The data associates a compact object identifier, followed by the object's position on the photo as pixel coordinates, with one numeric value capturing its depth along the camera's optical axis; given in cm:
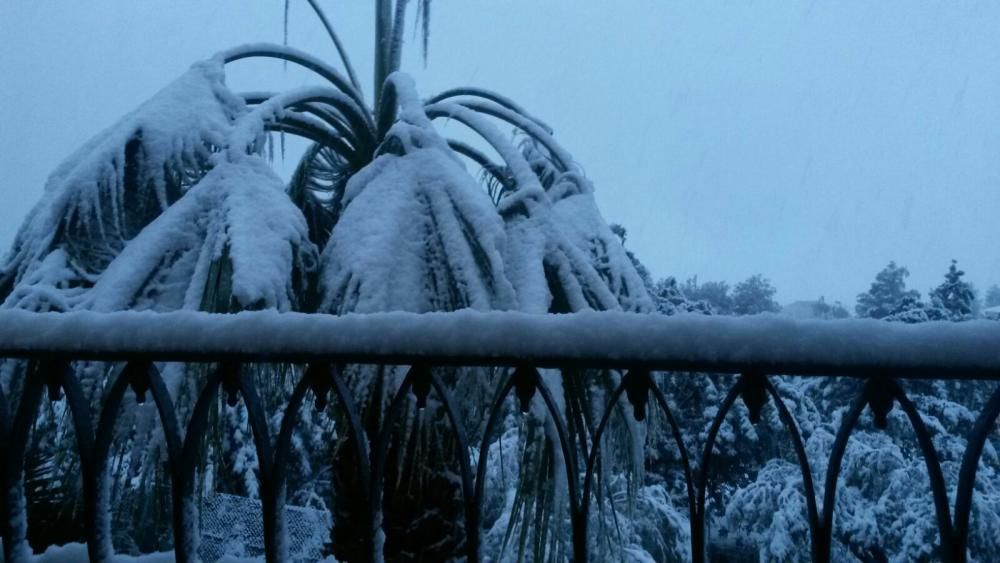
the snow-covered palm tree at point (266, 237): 278
